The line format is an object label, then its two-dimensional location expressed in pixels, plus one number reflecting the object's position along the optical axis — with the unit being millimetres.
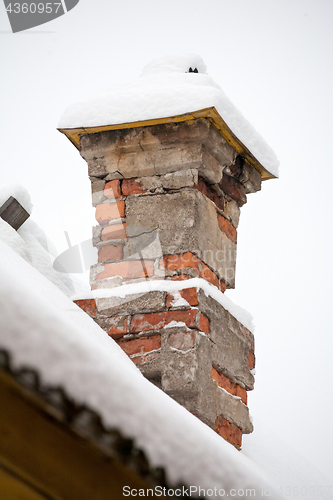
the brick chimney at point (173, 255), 5028
